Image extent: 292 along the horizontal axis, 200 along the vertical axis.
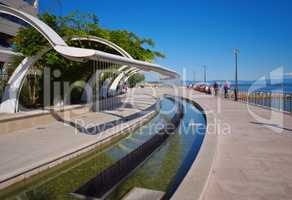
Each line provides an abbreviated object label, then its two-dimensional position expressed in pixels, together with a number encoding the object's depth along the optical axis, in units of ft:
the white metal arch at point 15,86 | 32.76
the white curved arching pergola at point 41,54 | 20.69
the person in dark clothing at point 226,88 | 81.36
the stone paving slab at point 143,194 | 14.51
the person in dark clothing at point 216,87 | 89.53
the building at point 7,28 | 79.20
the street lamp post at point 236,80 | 72.38
